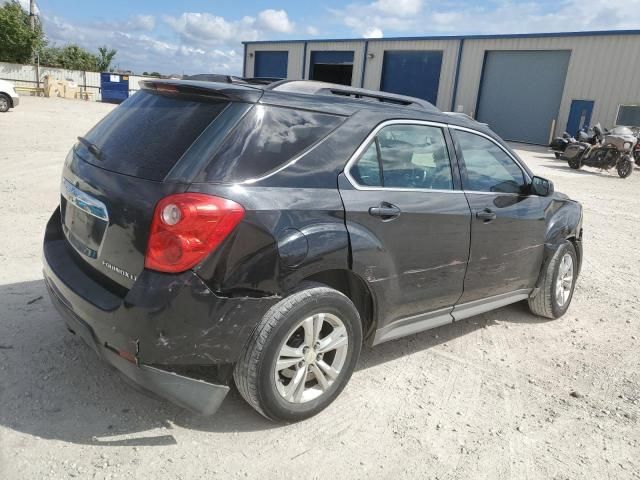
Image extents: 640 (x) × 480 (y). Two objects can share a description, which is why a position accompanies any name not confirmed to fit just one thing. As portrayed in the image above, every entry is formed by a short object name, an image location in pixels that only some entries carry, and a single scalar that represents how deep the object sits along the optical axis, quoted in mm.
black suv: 2400
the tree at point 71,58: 48422
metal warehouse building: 23078
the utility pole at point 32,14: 37878
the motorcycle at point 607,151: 16391
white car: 18594
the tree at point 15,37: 36500
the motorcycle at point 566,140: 18028
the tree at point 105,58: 56525
